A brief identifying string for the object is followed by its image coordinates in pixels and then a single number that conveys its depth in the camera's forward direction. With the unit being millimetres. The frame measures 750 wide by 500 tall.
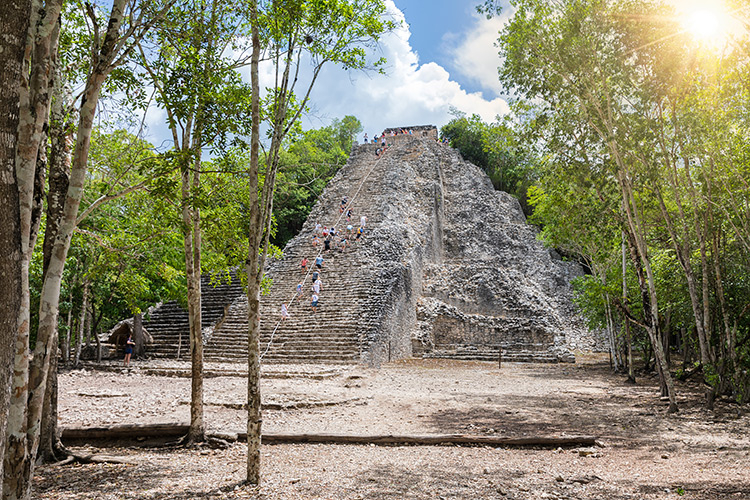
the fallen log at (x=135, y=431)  6234
